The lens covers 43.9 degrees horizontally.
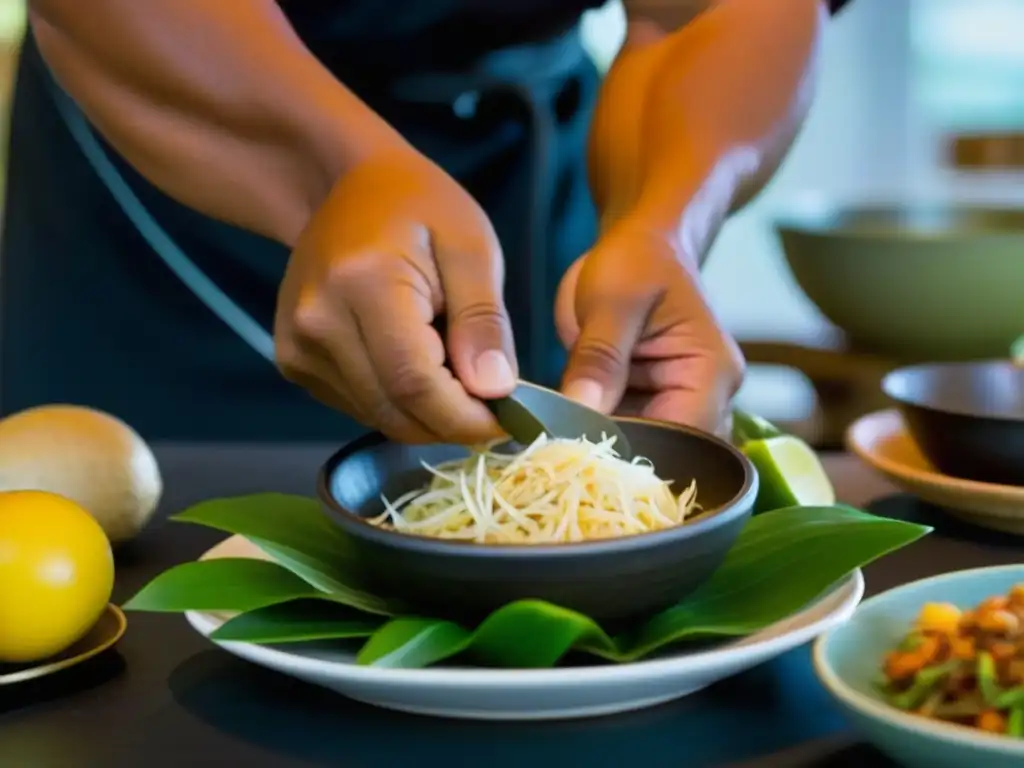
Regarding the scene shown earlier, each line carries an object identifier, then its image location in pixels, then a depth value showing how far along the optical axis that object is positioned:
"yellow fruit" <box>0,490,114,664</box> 0.62
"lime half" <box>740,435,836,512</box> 0.80
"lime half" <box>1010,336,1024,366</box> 1.05
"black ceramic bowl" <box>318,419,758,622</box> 0.57
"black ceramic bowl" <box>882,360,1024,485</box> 0.85
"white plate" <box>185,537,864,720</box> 0.55
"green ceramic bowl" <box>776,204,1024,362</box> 1.37
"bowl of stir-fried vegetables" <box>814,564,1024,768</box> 0.48
